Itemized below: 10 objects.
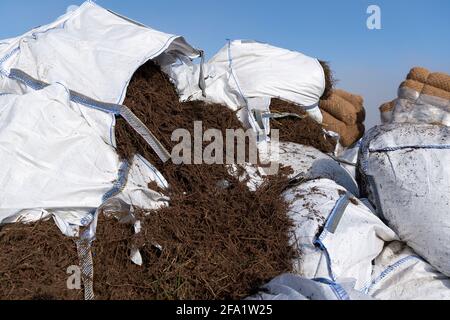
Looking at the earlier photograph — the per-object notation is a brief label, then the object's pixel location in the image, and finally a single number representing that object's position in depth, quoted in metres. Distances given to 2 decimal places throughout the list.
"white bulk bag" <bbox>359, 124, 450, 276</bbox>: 2.29
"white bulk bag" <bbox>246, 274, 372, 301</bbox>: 1.83
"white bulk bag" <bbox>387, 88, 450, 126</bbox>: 3.68
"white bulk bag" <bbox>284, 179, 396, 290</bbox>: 2.26
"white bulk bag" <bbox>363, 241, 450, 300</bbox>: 2.25
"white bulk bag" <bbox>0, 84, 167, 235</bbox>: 2.36
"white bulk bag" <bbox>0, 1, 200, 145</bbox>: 2.67
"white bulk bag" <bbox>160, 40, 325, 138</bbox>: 3.21
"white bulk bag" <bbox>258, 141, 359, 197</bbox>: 2.94
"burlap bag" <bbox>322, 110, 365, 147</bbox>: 4.00
